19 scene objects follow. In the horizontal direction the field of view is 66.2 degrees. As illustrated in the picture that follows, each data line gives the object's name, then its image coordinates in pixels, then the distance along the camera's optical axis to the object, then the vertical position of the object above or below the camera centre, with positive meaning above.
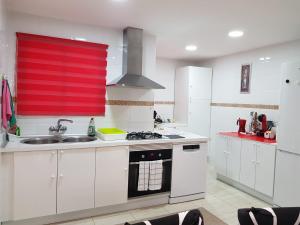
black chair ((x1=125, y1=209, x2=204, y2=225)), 1.07 -0.54
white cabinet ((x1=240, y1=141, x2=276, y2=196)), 3.06 -0.83
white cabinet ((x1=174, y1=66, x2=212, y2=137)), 4.82 +0.15
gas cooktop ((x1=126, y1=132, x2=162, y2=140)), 2.90 -0.42
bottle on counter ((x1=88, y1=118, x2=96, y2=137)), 2.96 -0.37
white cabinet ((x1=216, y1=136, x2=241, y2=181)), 3.60 -0.83
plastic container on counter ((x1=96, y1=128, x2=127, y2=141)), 2.70 -0.38
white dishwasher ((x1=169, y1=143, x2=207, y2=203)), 3.02 -0.90
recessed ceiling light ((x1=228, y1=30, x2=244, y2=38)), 3.02 +0.99
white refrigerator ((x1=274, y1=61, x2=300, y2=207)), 2.72 -0.41
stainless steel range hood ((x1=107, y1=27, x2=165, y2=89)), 3.04 +0.60
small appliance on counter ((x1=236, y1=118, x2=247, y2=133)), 3.95 -0.31
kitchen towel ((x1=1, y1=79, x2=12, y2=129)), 2.19 -0.06
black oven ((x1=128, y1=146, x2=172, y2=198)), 2.79 -0.76
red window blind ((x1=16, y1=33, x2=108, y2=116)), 2.72 +0.31
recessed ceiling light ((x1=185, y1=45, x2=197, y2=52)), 3.95 +1.01
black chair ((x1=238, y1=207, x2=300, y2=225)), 1.17 -0.56
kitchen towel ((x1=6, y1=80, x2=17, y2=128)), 2.37 -0.21
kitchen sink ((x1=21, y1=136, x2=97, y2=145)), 2.63 -0.46
